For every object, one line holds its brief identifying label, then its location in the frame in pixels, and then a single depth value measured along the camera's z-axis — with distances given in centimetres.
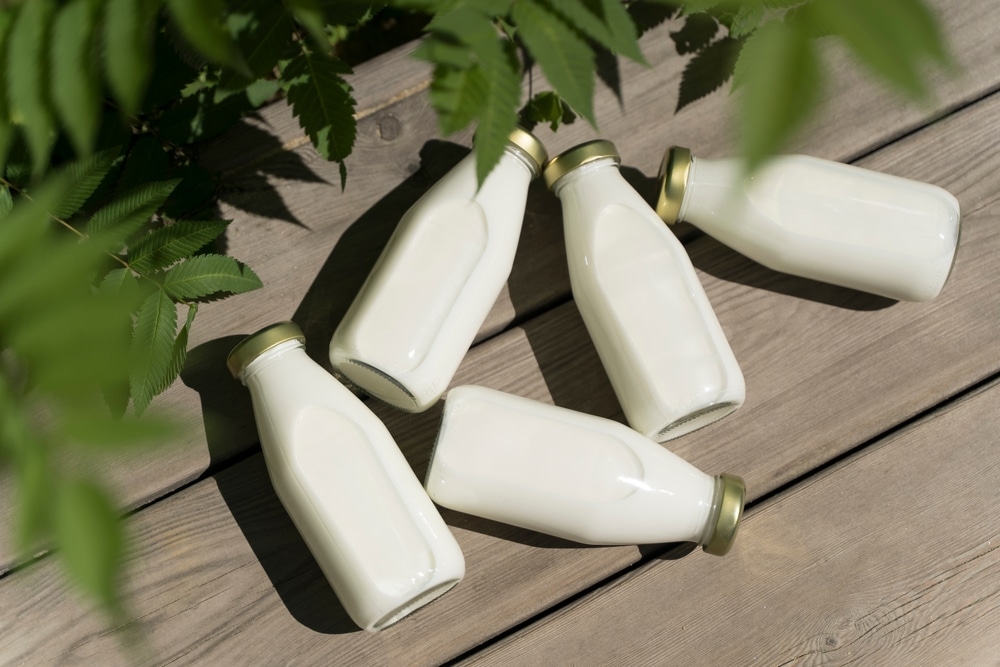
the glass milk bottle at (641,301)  68
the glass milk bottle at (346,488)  64
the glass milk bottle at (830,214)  70
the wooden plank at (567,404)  73
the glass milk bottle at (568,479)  67
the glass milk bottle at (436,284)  65
